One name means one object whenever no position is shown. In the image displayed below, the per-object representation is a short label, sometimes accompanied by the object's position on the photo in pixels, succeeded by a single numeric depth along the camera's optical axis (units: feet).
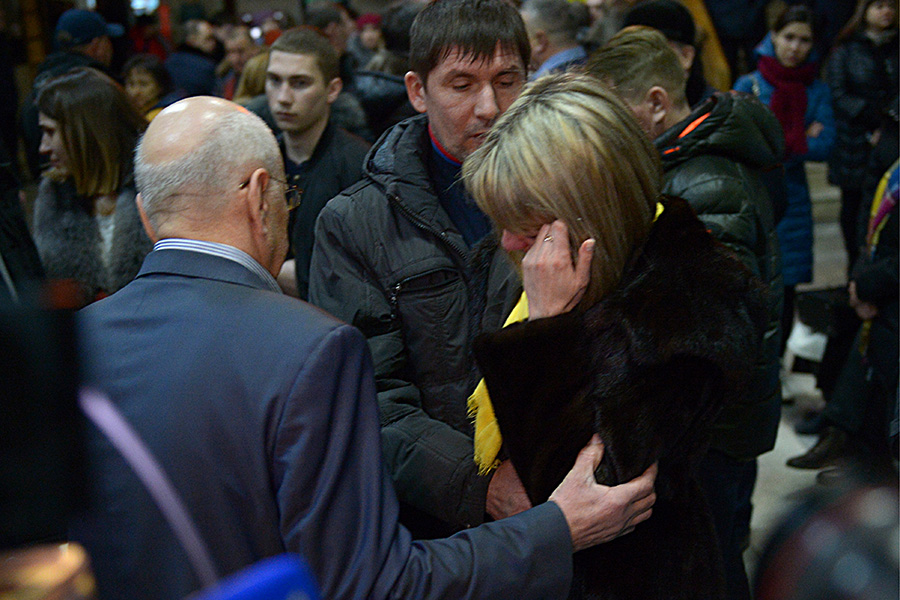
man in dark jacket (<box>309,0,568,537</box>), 6.40
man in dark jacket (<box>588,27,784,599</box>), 8.72
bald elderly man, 4.36
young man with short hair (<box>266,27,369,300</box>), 11.81
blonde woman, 5.13
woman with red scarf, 16.60
